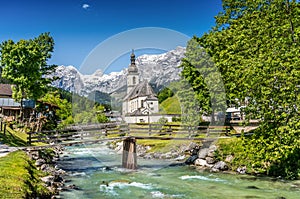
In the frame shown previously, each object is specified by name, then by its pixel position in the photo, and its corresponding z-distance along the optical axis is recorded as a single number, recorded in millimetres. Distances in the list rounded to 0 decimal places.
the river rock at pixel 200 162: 23878
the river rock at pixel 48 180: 15539
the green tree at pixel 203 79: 26984
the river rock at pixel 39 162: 19084
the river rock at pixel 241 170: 21088
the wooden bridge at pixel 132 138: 23203
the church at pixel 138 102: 58594
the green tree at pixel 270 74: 13695
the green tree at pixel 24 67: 37938
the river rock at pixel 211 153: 23938
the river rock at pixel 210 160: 23534
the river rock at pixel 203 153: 24431
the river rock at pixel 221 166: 22156
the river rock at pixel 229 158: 22788
